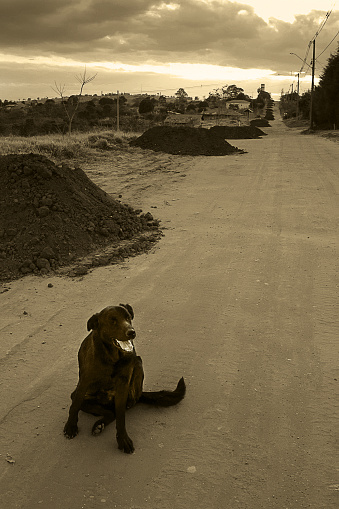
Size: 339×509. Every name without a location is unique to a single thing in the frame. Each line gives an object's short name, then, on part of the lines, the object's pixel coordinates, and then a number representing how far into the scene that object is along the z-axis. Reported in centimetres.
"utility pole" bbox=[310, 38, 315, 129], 4459
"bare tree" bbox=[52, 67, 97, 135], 5901
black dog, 318
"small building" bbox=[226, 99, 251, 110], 10662
